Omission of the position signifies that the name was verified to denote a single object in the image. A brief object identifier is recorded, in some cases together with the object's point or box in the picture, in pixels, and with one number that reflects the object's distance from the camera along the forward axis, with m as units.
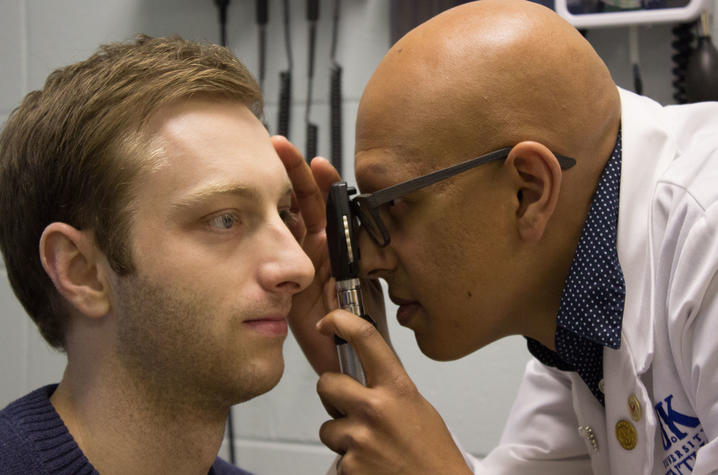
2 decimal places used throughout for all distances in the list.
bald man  1.13
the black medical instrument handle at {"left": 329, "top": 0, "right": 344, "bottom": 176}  1.98
